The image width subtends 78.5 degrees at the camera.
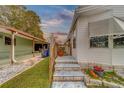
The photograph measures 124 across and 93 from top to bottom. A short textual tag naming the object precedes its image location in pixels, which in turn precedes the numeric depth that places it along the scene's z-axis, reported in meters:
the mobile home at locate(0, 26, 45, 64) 7.21
